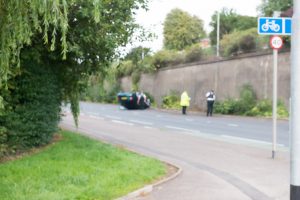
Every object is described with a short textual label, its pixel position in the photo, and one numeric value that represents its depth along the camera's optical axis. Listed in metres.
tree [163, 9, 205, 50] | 72.38
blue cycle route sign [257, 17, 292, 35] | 12.34
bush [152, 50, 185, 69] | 48.86
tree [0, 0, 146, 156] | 11.84
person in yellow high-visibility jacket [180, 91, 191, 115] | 37.16
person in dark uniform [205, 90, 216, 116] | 35.12
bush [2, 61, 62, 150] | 11.76
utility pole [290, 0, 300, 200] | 5.17
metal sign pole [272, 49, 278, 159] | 12.87
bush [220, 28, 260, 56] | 37.22
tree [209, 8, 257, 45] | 61.59
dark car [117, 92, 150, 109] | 41.28
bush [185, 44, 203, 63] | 45.00
